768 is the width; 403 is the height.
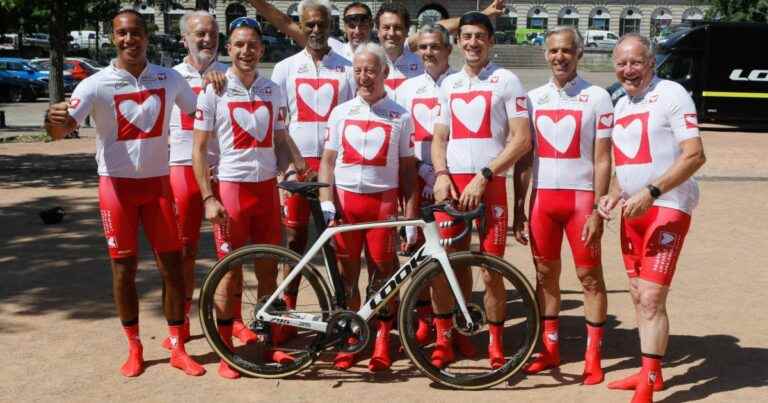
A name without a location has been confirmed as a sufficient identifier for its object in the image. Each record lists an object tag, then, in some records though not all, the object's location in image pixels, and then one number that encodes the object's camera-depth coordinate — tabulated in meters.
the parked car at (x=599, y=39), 63.56
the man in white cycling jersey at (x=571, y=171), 5.27
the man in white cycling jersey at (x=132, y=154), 5.30
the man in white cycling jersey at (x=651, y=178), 4.83
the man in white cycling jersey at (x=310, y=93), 6.38
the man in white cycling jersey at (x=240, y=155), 5.52
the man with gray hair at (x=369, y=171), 5.55
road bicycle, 5.23
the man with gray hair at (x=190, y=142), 6.12
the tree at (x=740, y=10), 41.84
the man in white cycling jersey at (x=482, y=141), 5.38
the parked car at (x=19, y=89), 32.59
